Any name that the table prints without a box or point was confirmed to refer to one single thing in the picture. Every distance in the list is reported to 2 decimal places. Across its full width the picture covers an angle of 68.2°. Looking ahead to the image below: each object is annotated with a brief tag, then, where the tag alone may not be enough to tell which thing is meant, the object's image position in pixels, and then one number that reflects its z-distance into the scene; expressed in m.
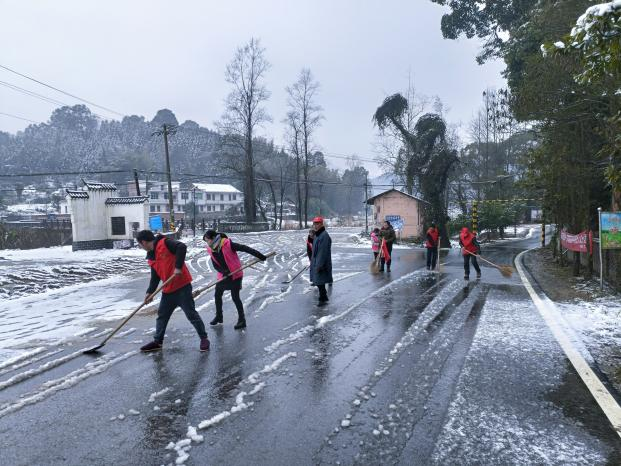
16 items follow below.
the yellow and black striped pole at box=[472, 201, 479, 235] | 27.48
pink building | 30.95
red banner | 11.64
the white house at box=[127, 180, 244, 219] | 73.81
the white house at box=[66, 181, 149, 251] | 25.07
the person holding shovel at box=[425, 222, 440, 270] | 14.23
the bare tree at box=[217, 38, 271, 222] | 46.50
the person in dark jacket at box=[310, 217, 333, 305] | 8.82
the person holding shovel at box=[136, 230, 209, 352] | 6.05
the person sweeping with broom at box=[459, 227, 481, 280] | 12.15
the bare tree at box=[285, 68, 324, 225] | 51.59
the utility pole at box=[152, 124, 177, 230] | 30.20
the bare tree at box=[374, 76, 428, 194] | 30.78
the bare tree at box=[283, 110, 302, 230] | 52.19
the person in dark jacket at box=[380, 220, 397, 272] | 14.11
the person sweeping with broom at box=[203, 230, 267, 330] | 7.15
